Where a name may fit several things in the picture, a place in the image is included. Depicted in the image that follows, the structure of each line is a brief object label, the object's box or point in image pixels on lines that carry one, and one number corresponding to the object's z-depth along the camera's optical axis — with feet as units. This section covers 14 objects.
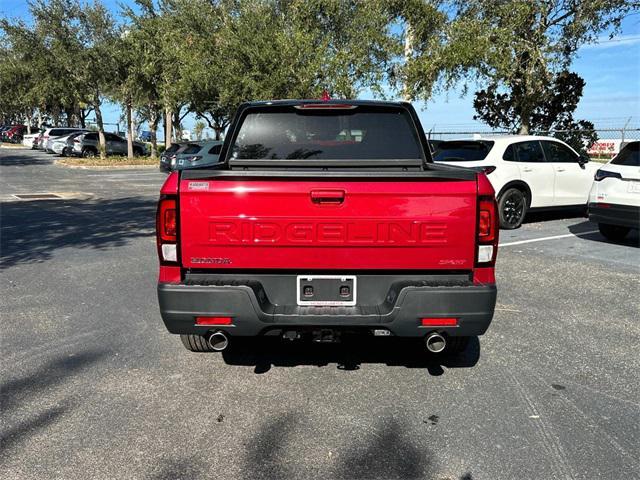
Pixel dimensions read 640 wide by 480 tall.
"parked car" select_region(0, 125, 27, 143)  177.88
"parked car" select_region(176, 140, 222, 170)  61.98
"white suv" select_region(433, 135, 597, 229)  32.01
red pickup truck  10.78
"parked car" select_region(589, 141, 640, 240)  25.96
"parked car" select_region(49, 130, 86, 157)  107.55
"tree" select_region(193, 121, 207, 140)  159.96
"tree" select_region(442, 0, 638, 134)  58.03
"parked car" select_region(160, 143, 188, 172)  66.95
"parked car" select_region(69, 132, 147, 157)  105.19
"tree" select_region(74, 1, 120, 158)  83.76
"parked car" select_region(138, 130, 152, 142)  213.13
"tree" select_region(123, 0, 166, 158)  85.25
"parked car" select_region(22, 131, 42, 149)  137.30
